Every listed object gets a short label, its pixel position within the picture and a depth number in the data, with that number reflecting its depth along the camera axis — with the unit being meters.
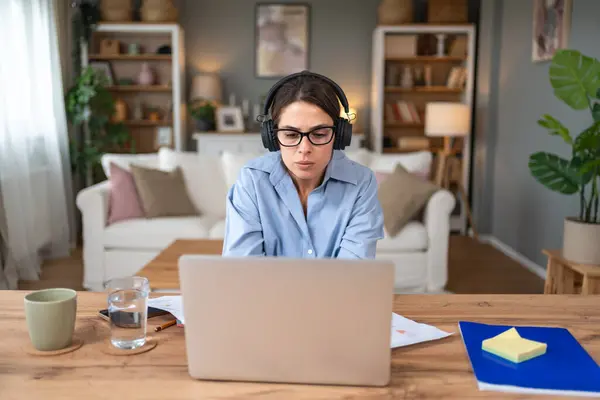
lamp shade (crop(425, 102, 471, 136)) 5.23
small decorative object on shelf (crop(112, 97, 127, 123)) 5.75
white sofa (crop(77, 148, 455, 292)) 3.56
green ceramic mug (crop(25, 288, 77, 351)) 0.97
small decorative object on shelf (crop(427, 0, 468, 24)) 5.68
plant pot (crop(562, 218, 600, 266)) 2.79
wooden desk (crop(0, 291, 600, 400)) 0.83
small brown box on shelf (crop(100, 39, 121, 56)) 5.76
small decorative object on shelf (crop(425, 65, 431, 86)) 5.85
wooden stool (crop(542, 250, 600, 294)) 2.74
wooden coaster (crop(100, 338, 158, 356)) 0.98
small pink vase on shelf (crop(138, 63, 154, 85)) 5.86
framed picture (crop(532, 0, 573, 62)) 3.79
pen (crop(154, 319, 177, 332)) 1.09
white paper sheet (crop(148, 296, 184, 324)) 1.15
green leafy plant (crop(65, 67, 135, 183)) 5.07
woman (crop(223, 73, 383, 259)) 1.31
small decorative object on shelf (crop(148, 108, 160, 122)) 5.93
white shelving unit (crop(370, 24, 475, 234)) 5.66
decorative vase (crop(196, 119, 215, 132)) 5.76
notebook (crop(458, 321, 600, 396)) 0.85
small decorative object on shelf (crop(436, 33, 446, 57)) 5.76
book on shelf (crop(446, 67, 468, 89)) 5.73
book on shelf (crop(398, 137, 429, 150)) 5.82
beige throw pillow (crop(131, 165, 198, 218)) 3.88
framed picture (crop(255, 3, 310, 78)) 6.11
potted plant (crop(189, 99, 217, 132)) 5.74
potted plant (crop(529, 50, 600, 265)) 2.74
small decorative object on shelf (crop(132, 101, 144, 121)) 5.95
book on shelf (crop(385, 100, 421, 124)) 5.90
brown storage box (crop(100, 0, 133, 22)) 5.59
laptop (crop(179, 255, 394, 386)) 0.79
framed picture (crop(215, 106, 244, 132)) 5.89
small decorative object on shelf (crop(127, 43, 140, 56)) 5.79
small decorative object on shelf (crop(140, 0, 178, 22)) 5.60
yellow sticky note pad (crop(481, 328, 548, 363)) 0.94
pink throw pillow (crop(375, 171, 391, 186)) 3.88
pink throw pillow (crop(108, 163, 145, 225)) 3.80
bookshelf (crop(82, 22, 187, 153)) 5.66
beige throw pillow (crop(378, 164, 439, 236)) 3.60
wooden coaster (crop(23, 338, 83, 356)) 0.97
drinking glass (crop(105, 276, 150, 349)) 1.00
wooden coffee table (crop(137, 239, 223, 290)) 2.51
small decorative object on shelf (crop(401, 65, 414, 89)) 5.83
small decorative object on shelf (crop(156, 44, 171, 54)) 5.79
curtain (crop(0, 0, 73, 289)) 3.89
